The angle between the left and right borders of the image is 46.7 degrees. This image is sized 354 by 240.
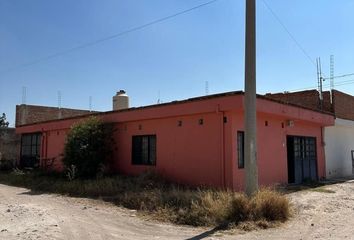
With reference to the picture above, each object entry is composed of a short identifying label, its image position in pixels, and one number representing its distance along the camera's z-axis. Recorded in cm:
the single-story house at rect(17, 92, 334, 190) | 1478
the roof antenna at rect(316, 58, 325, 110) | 2436
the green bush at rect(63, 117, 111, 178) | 1866
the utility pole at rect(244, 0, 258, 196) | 1109
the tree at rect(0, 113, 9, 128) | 5338
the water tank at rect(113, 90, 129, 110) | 2516
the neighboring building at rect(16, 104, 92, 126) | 3259
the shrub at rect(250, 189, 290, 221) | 1024
